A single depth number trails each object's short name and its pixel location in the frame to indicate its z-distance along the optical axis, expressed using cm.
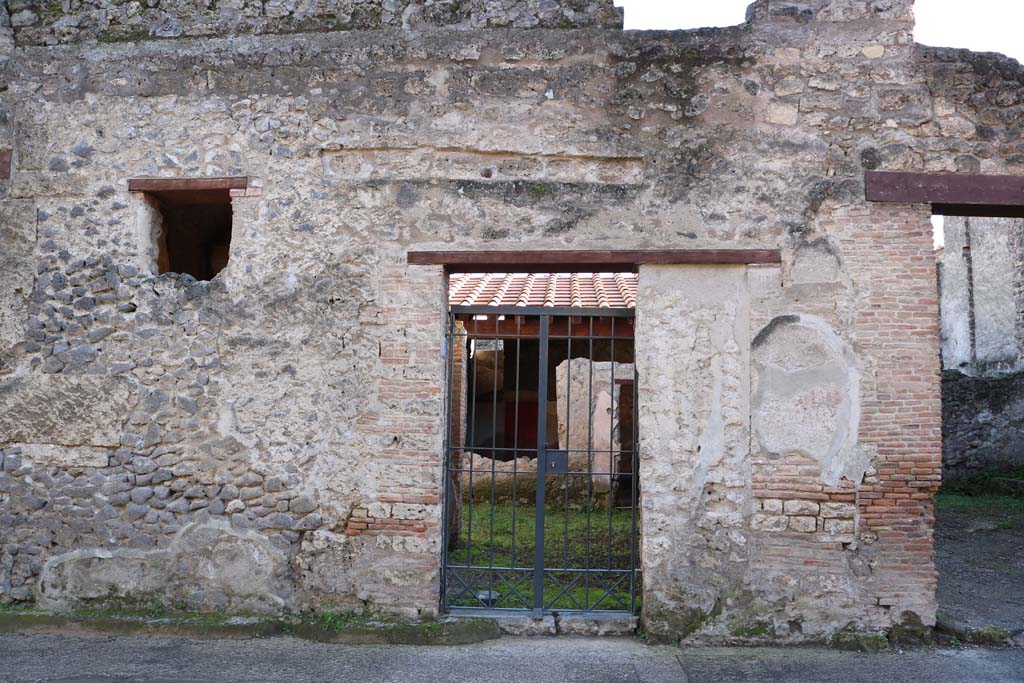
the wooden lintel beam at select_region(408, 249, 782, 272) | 491
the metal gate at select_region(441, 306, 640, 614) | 514
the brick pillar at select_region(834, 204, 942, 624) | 475
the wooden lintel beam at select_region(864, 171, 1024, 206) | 490
